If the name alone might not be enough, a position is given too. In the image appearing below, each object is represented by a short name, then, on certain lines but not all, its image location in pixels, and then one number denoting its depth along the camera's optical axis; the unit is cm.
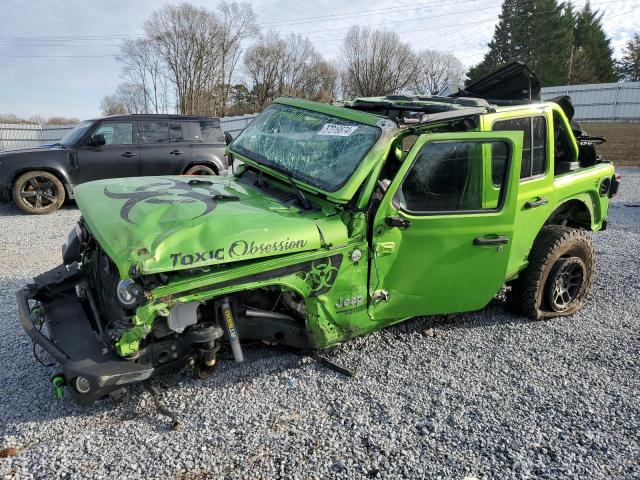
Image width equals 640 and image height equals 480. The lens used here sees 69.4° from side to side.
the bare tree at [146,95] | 4969
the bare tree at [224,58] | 4709
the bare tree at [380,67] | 3981
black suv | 874
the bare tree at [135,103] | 5008
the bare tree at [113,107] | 5335
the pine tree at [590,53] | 4056
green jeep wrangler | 274
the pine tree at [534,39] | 4016
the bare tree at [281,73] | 4697
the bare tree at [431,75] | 4045
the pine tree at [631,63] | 4047
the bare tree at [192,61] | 4538
